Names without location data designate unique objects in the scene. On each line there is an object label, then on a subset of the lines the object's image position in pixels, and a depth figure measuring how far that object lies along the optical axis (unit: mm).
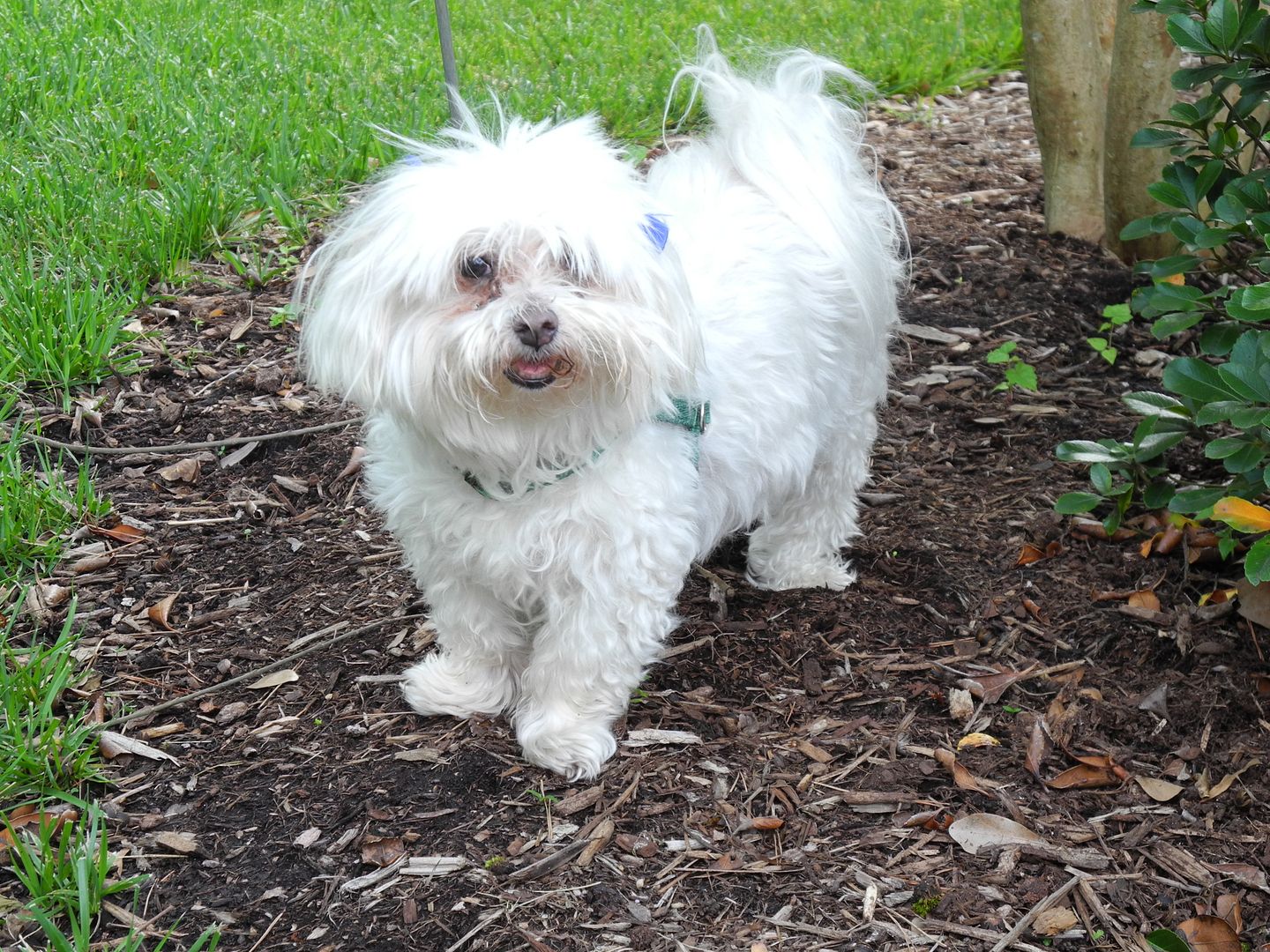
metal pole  3137
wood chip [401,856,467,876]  2447
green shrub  2475
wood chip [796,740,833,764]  2734
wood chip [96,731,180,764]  2734
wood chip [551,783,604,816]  2629
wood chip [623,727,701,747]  2816
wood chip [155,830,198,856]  2488
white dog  2232
